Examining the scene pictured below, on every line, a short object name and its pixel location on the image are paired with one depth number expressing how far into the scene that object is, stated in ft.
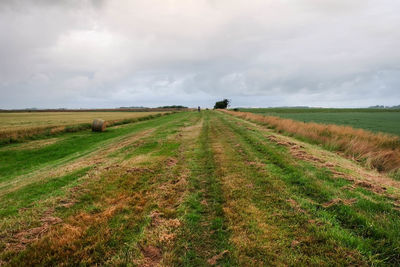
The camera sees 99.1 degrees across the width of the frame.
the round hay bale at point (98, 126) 72.95
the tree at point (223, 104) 463.42
